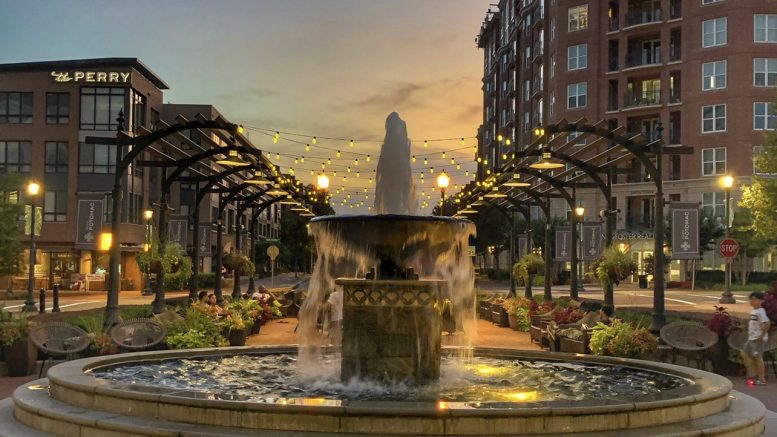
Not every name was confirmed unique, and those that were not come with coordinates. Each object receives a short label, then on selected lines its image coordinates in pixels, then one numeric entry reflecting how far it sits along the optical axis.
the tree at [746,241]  54.69
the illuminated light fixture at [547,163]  20.23
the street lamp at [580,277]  54.92
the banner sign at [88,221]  18.83
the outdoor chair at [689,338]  14.95
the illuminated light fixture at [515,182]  25.88
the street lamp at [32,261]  31.48
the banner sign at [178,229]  25.14
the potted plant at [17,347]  13.78
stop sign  32.74
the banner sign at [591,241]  25.19
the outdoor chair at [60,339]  13.62
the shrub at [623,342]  14.43
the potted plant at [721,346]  15.17
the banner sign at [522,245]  37.00
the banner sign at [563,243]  29.23
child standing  14.08
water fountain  7.26
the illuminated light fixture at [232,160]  21.77
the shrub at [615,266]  19.02
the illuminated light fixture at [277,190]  29.41
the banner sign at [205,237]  28.17
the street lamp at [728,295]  40.04
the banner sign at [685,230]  19.00
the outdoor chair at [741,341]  14.69
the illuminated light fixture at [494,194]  31.03
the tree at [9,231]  47.16
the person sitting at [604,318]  16.16
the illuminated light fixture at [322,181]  29.59
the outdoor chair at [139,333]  14.18
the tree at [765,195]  41.59
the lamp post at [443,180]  26.28
